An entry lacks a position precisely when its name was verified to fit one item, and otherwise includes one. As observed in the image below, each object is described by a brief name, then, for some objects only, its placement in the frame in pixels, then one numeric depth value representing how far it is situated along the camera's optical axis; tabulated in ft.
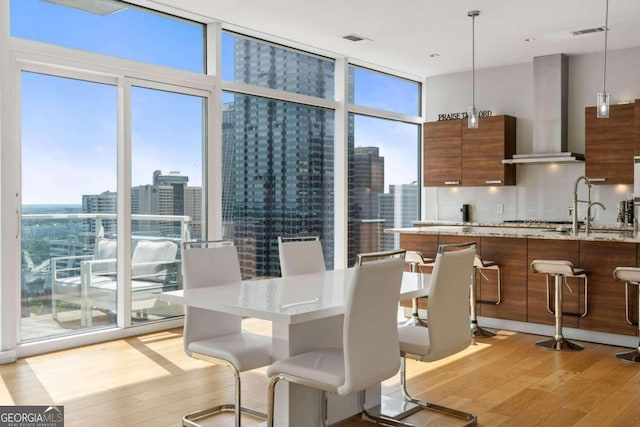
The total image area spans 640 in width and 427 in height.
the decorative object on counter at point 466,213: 27.37
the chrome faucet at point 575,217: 17.59
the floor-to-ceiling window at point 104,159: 15.79
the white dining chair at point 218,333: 9.95
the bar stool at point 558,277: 16.22
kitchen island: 16.62
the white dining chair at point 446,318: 10.25
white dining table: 8.81
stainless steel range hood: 23.97
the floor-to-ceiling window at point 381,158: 25.80
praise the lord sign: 26.35
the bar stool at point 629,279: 14.92
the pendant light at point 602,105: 15.52
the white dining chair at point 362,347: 8.36
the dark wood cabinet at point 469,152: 25.40
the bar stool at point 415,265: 18.75
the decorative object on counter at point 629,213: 22.47
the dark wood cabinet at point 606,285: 16.52
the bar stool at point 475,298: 17.89
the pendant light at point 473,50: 17.67
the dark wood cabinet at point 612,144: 22.17
